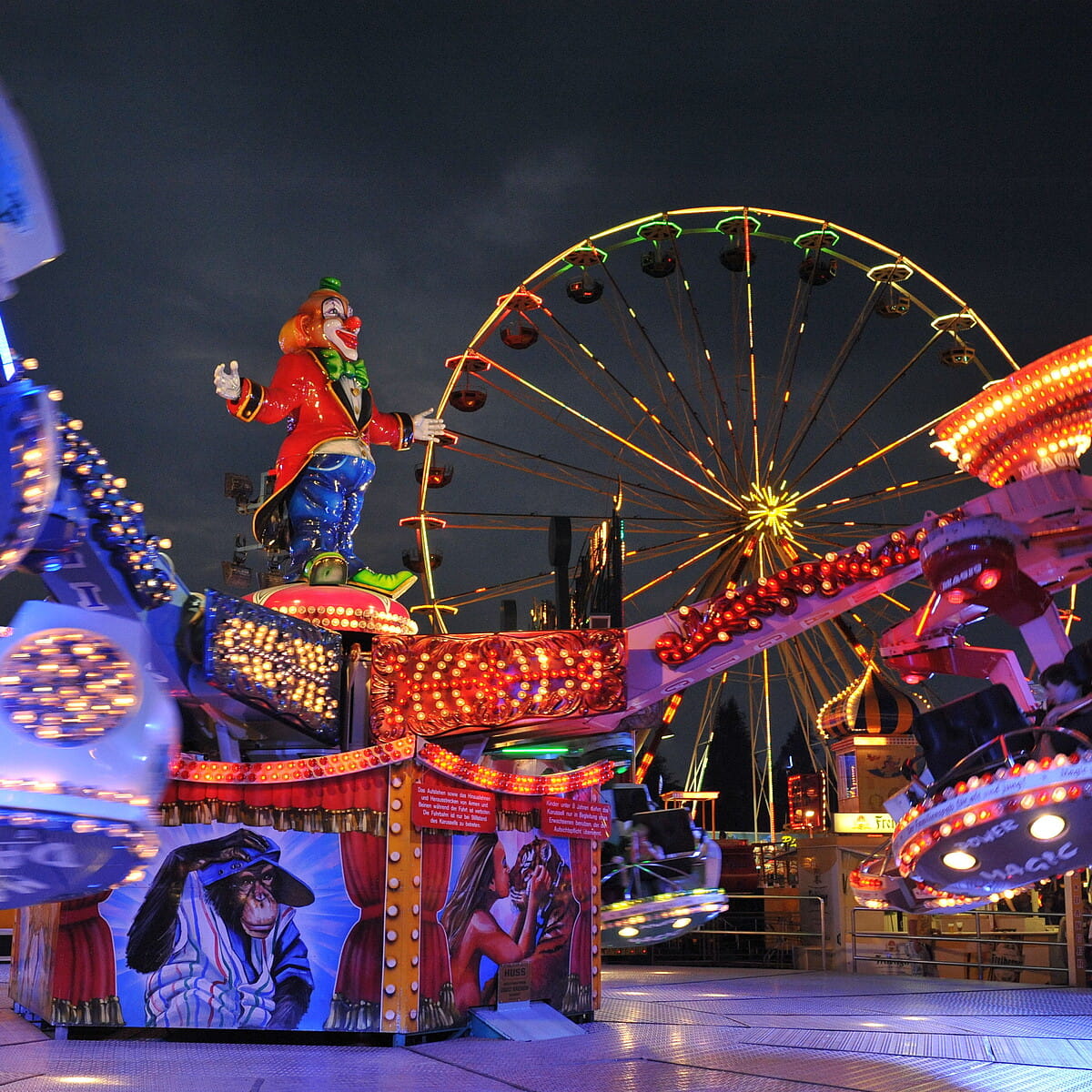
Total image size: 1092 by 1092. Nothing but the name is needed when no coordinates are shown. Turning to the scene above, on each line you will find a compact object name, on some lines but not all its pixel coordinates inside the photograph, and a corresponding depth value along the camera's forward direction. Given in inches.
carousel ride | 132.9
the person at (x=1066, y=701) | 221.6
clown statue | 456.4
